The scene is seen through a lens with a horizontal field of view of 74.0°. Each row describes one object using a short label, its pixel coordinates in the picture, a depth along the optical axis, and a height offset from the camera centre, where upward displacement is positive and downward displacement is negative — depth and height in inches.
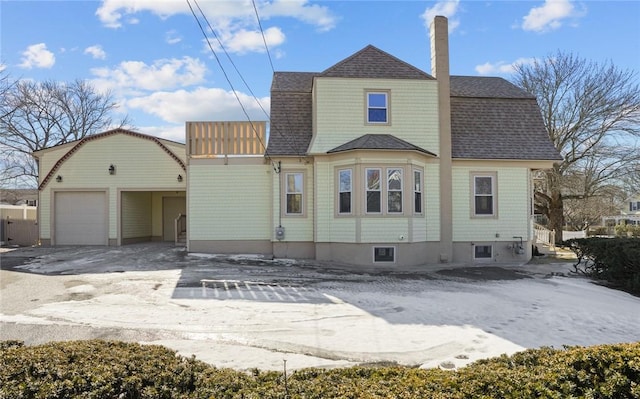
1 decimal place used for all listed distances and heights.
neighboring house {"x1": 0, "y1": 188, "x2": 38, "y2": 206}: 1585.4 +60.9
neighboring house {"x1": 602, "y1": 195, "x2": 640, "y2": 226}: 1909.0 -59.0
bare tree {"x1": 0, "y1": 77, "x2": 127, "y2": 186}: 1239.5 +285.0
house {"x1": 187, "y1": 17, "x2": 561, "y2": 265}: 557.6 +50.4
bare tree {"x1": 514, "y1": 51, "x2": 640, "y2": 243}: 902.4 +166.8
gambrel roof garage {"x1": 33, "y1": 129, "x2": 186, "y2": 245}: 724.7 +53.1
